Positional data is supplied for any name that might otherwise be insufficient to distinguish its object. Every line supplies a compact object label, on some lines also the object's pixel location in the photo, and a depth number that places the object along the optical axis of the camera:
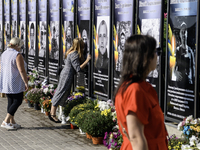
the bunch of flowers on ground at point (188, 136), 5.28
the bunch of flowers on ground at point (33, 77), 11.73
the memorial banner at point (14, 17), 14.02
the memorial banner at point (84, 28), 8.90
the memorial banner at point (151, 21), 6.53
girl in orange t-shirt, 2.45
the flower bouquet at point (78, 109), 7.74
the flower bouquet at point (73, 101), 8.37
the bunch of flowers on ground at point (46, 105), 9.39
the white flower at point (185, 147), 5.27
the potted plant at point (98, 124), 6.82
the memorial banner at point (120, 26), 7.36
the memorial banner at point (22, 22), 13.21
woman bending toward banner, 8.42
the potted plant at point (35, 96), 10.23
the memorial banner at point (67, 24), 9.74
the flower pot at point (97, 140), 6.93
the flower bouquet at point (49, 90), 9.95
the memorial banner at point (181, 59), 5.77
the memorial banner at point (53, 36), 10.53
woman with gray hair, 8.02
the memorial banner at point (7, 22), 15.00
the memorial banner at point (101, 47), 8.12
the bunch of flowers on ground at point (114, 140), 6.33
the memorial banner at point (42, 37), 11.42
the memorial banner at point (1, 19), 15.80
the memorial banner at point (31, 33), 12.35
